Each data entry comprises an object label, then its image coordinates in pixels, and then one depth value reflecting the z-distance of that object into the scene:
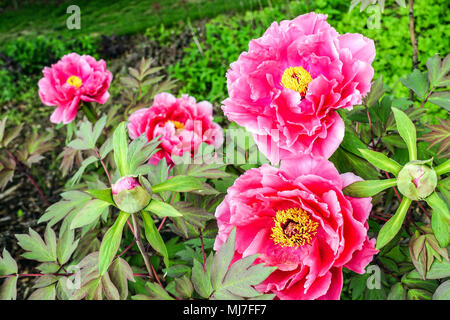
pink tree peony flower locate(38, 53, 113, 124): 1.52
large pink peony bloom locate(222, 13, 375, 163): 0.83
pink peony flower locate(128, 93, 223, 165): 1.24
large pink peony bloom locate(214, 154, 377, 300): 0.78
